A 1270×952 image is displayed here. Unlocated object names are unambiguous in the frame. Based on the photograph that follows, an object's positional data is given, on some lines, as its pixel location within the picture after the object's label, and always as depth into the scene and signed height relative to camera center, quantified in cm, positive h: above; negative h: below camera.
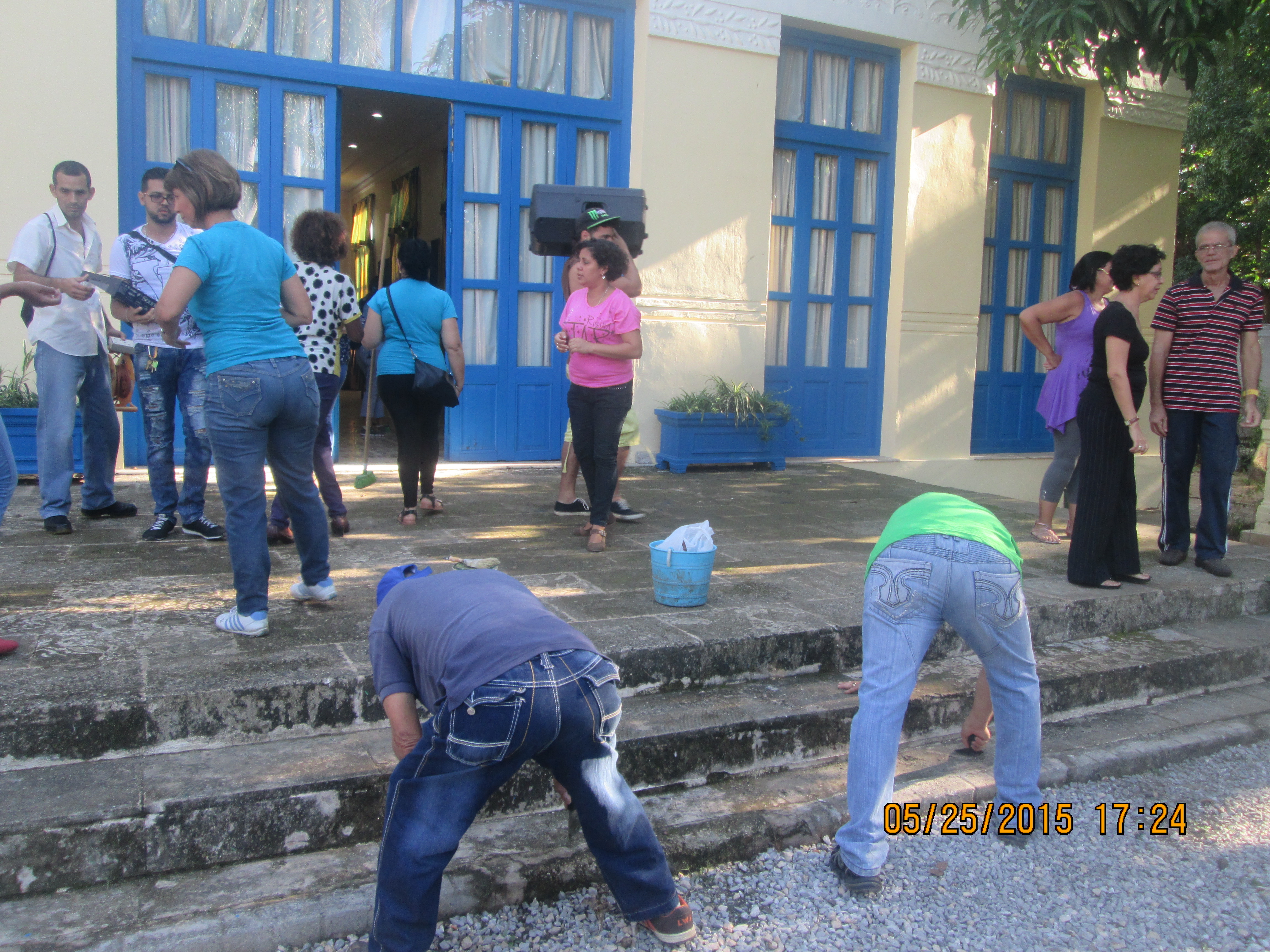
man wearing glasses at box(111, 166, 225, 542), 490 -18
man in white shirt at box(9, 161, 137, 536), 489 +2
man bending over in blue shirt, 211 -84
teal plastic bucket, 396 -90
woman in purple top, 551 +13
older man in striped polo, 516 -1
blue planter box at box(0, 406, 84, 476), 582 -59
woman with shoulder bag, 536 -3
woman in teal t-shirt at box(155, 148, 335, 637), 343 -6
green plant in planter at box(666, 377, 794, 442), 788 -37
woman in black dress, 464 -30
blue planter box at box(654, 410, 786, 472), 780 -67
